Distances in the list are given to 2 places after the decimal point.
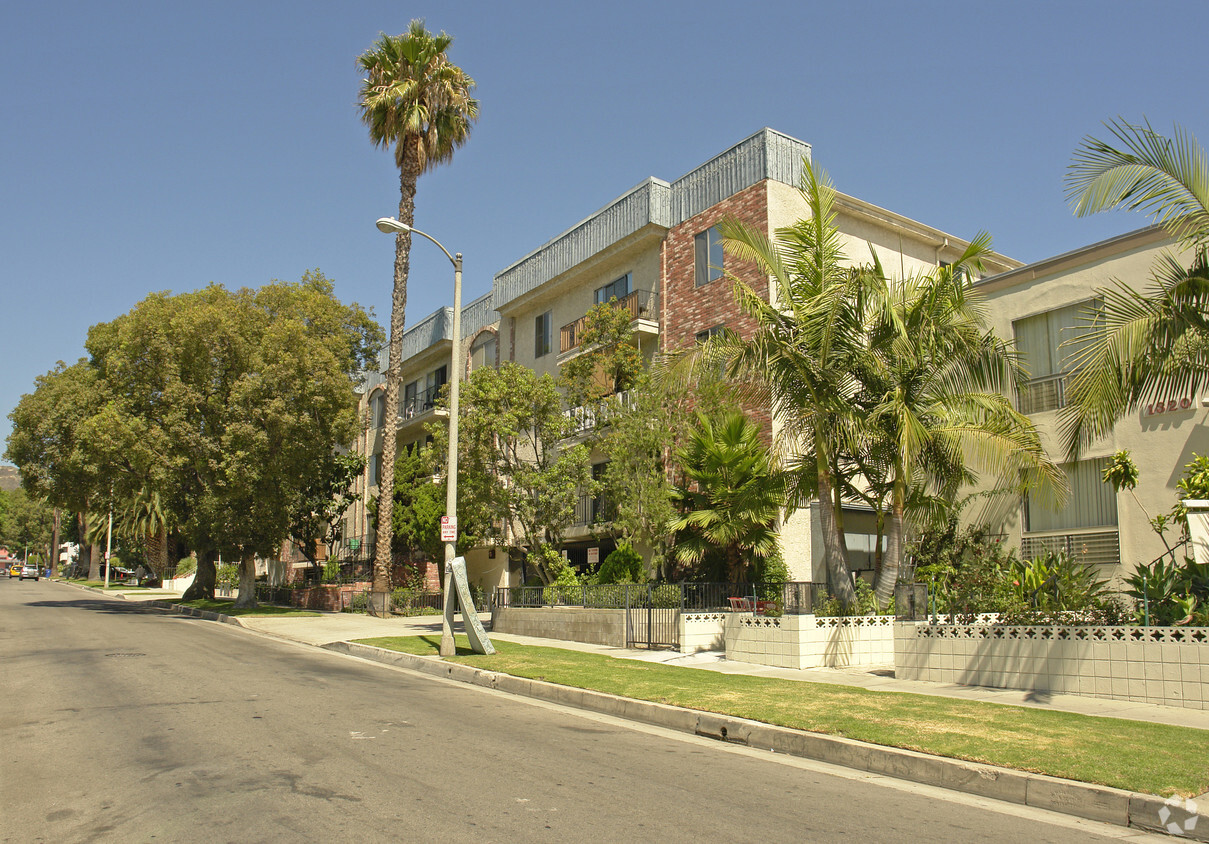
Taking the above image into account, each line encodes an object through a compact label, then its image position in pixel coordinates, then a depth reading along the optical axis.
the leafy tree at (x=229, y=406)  29.27
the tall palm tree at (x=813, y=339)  15.48
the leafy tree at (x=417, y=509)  32.44
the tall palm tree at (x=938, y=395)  14.85
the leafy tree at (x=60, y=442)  32.97
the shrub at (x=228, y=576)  47.75
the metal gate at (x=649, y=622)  18.62
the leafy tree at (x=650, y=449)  20.12
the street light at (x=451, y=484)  16.89
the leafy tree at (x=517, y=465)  22.28
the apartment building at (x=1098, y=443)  16.38
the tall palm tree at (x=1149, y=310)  10.24
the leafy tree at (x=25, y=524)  113.38
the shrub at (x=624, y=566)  22.98
